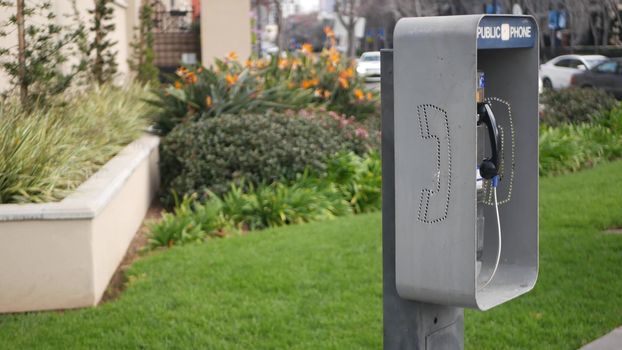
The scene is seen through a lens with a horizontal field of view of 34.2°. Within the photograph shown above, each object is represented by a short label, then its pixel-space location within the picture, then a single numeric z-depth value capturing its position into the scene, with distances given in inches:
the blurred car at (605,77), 1213.7
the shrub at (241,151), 434.9
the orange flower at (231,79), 521.7
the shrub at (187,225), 357.4
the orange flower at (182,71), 551.8
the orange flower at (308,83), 574.6
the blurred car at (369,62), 1656.0
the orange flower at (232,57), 577.3
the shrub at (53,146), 295.7
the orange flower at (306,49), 619.0
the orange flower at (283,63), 599.8
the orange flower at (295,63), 613.1
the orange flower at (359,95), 592.7
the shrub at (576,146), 559.1
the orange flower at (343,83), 587.2
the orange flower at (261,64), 598.9
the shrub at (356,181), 444.5
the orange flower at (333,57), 610.5
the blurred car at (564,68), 1389.0
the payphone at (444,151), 143.3
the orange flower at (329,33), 626.8
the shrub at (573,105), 698.2
